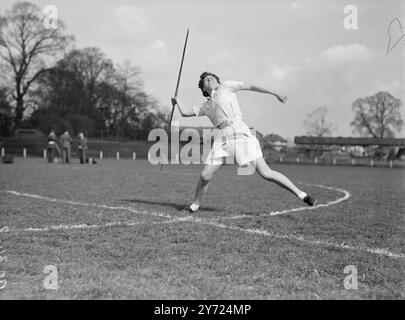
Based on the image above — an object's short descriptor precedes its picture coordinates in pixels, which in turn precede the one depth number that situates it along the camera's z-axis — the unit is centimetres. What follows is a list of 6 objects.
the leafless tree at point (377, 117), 8112
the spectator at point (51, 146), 3009
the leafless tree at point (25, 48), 4313
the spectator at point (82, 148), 2926
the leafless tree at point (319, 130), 8412
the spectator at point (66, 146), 2821
